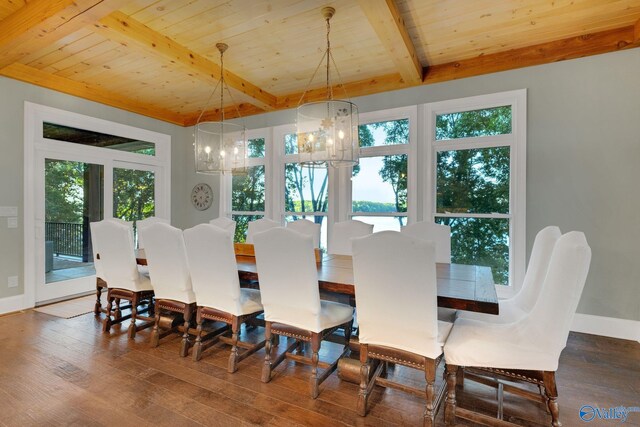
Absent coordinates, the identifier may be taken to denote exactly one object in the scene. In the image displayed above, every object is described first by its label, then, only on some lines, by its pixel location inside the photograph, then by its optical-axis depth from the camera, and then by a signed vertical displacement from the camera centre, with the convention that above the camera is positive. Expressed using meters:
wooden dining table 1.79 -0.50
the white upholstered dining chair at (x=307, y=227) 3.69 -0.20
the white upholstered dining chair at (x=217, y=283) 2.35 -0.57
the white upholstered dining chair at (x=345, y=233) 3.45 -0.26
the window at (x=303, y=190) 4.72 +0.29
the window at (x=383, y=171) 4.13 +0.51
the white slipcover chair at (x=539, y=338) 1.57 -0.71
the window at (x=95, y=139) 4.14 +1.03
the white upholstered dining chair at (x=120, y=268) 2.93 -0.55
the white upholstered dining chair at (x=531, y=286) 2.20 -0.55
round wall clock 5.69 +0.24
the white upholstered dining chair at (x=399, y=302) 1.69 -0.52
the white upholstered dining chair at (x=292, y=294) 2.06 -0.58
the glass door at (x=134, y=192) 4.92 +0.29
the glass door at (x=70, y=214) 4.16 -0.06
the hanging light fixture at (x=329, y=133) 2.79 +0.69
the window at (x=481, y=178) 3.52 +0.37
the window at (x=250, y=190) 5.28 +0.33
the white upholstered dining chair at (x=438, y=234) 3.02 -0.24
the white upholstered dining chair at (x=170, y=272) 2.61 -0.53
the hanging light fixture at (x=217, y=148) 3.49 +0.68
